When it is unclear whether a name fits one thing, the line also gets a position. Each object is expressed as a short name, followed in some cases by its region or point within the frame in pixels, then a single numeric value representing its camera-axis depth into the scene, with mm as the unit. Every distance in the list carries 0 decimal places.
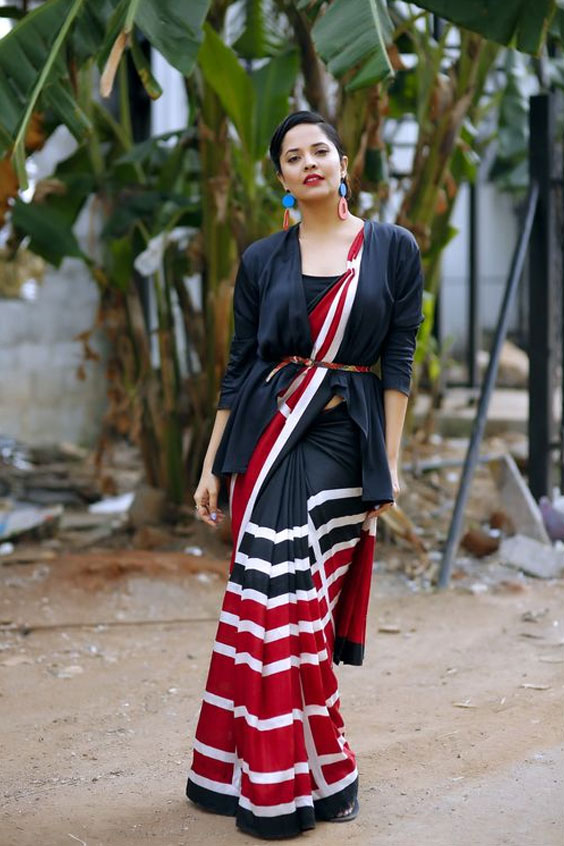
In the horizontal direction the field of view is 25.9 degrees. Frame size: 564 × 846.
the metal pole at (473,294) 10133
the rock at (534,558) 6129
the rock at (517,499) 6430
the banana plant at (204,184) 5828
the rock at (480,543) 6430
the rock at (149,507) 6758
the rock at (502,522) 6633
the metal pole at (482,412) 5953
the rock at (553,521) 6504
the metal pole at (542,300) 6805
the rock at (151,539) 6539
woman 3131
